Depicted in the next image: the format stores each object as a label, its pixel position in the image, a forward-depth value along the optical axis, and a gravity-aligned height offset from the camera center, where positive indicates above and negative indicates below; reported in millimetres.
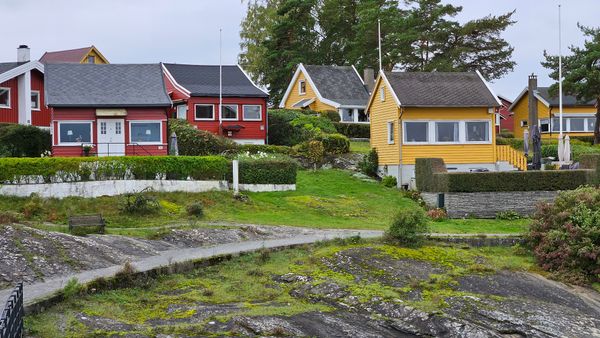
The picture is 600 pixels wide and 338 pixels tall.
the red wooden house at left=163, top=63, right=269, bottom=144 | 55000 +3852
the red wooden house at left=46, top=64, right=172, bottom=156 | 43625 +2864
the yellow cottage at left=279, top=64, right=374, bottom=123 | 67375 +6447
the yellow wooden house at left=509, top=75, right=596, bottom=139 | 66688 +3946
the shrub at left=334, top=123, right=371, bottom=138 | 59000 +2716
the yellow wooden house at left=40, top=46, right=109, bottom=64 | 80062 +11114
